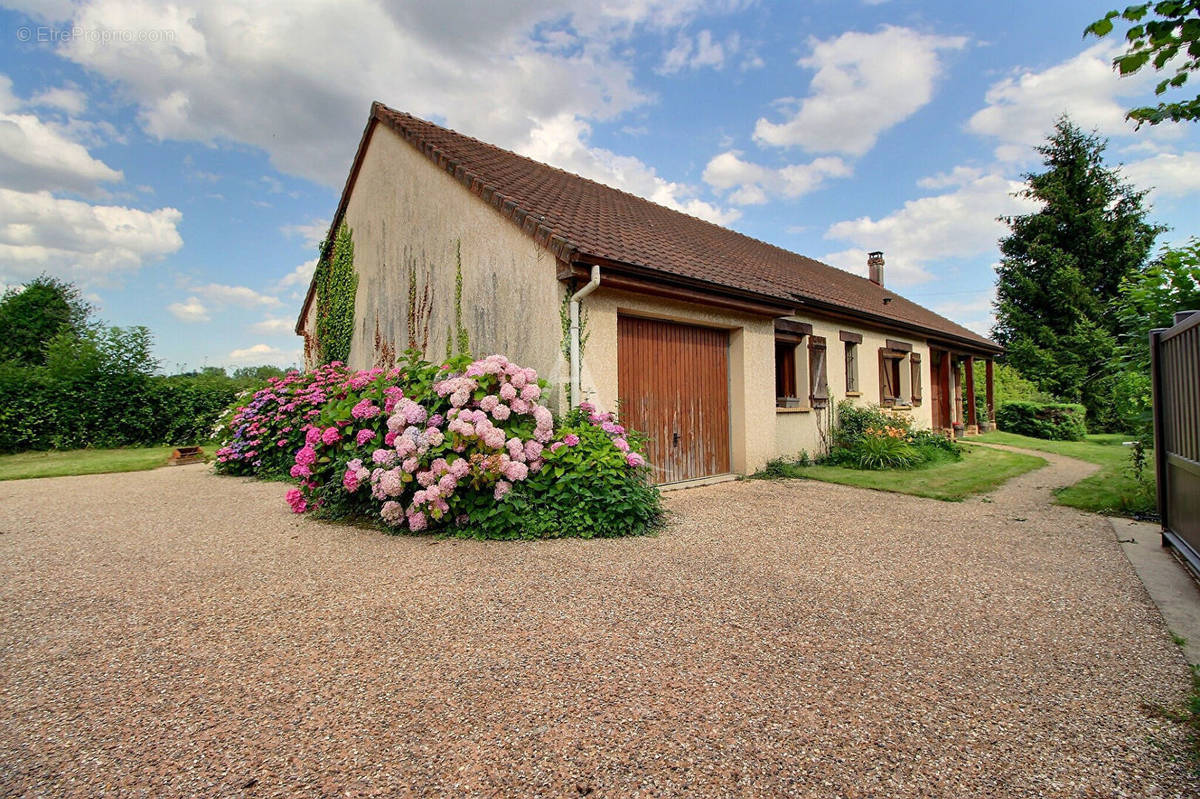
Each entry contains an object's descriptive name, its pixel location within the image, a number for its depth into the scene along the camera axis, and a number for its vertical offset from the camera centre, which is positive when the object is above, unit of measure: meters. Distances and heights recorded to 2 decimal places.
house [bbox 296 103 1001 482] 6.32 +1.87
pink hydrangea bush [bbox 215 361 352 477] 9.20 +0.02
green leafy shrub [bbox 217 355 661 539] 4.82 -0.39
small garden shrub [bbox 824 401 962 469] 9.44 -0.43
